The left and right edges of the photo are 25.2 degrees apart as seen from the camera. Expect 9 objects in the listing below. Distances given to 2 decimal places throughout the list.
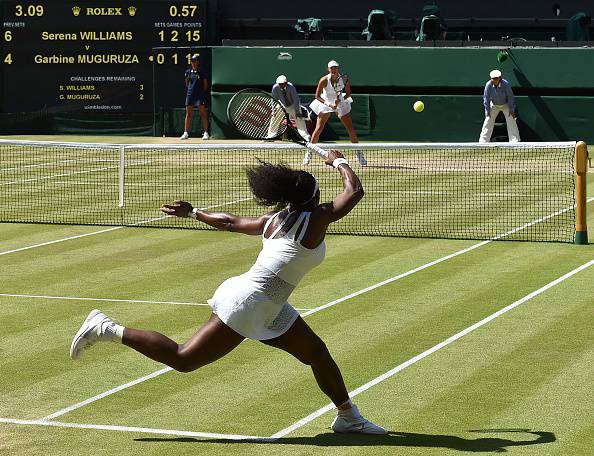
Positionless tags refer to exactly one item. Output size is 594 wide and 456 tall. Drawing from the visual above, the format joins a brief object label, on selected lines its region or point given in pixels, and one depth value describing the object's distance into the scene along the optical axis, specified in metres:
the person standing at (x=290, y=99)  29.06
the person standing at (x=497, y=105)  29.80
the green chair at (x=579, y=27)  34.16
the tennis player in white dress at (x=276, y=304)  8.32
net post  17.08
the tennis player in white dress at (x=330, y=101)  27.80
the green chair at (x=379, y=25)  35.03
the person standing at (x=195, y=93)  34.72
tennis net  19.36
